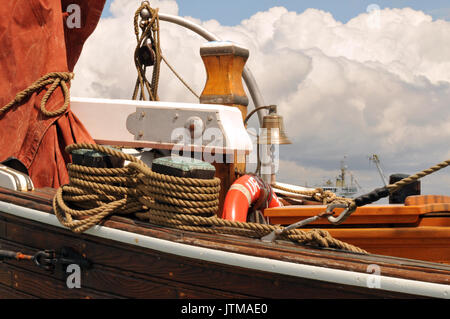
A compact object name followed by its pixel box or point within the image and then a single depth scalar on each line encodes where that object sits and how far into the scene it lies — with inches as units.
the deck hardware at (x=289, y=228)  97.2
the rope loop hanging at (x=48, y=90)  149.5
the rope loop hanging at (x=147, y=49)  191.9
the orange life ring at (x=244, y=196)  140.3
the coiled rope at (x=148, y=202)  103.2
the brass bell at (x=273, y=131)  201.2
